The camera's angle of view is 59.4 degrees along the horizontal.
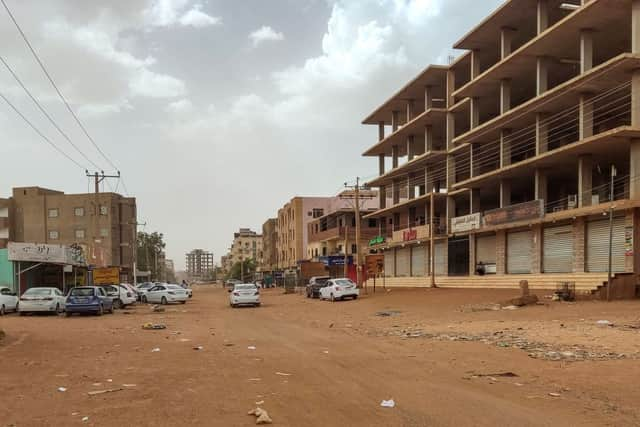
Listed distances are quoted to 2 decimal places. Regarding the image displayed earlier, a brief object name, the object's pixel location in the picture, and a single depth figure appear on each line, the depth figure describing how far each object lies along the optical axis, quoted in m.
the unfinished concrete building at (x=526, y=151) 31.77
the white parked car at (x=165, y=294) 42.78
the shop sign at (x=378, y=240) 65.72
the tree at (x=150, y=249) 115.53
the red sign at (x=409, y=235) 55.25
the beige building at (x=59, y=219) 88.00
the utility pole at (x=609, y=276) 26.11
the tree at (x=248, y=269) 148.88
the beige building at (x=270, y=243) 127.50
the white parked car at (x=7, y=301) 28.71
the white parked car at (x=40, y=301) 27.55
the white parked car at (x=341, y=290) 39.91
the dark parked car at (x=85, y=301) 27.17
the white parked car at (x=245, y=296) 35.16
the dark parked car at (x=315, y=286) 46.59
